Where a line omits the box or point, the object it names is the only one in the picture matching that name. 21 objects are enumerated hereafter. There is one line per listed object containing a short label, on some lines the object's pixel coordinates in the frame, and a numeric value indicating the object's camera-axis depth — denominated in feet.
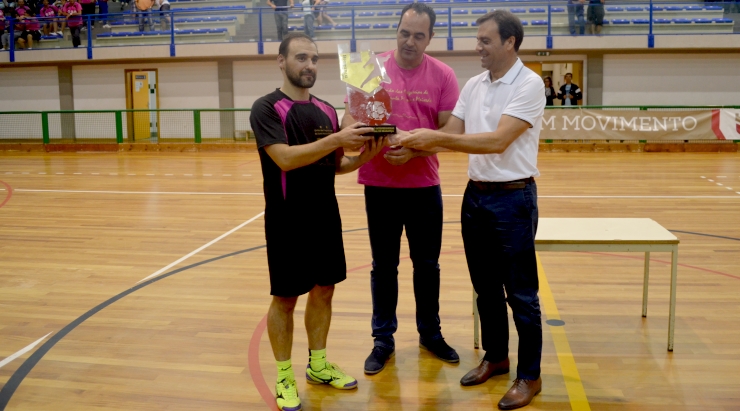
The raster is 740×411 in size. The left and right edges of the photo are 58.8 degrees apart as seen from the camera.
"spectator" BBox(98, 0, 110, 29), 67.36
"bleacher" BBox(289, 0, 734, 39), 55.98
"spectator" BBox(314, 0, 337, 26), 58.73
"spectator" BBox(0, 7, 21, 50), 64.18
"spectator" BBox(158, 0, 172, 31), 61.41
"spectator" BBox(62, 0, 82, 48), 61.52
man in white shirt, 9.87
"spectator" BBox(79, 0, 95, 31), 65.26
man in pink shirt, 11.64
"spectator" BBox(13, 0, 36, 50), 63.26
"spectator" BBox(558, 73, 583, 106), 53.93
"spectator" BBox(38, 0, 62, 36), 62.85
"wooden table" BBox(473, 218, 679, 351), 11.91
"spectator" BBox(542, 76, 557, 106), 53.21
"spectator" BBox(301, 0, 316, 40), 57.72
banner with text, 47.01
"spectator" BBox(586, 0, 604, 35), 54.44
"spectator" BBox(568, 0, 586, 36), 55.21
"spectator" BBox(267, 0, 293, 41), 57.88
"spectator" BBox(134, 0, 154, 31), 61.97
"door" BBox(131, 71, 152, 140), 57.62
